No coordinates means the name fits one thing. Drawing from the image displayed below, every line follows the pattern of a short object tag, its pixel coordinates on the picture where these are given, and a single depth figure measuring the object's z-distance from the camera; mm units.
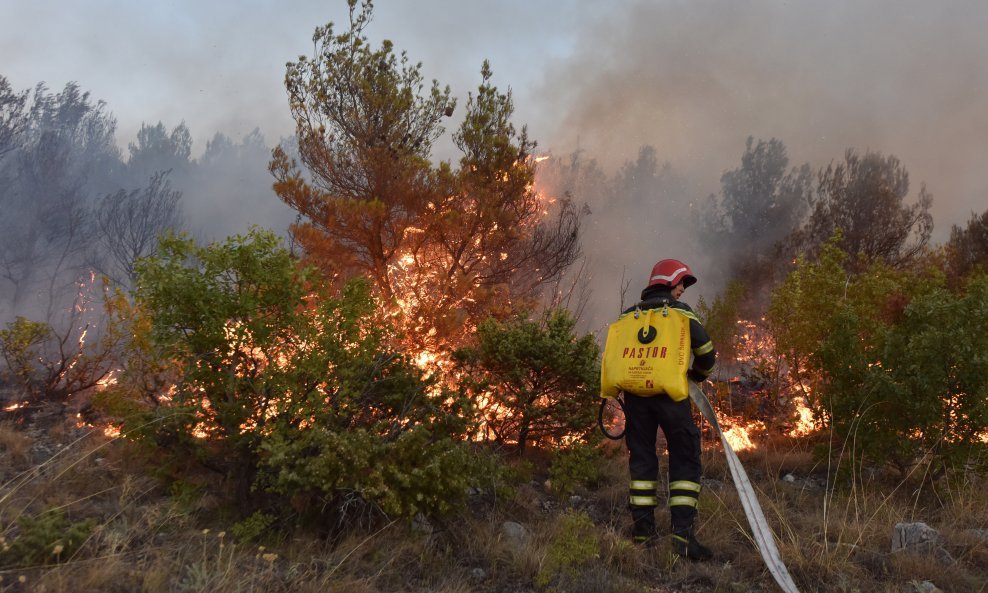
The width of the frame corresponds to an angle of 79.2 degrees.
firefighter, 3967
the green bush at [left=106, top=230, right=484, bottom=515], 3475
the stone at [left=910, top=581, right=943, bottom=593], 3287
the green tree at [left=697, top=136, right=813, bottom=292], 27438
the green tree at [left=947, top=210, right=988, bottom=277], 17016
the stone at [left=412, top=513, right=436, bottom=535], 3809
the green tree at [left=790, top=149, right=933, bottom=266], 19609
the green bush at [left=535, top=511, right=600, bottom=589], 3321
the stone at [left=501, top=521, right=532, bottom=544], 3986
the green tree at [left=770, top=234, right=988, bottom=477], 4727
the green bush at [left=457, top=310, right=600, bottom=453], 5797
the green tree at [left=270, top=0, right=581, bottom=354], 9609
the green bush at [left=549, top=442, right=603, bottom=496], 5074
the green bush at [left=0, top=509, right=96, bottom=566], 2748
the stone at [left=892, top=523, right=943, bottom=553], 3760
